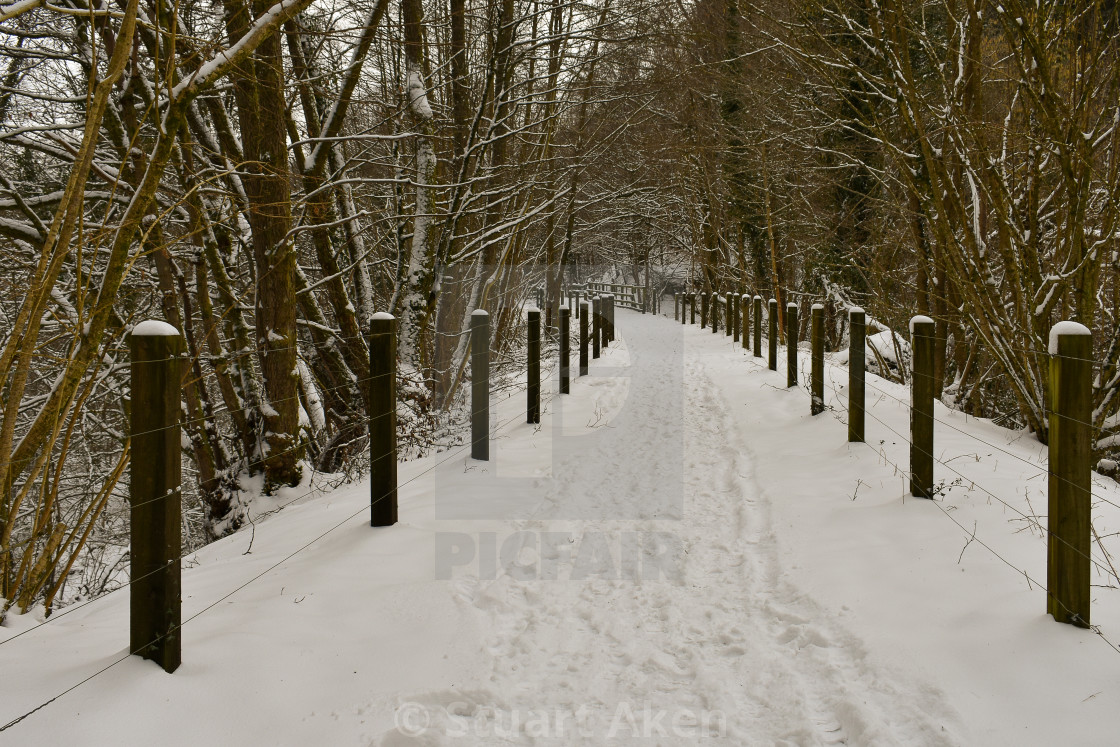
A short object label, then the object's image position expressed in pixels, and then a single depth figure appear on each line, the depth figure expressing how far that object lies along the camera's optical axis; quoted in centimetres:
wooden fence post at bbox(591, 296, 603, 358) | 1532
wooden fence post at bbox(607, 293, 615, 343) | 1870
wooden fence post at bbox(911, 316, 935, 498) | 456
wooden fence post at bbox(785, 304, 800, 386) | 895
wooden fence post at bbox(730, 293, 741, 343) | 1644
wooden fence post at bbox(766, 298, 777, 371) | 1134
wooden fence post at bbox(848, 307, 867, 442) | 604
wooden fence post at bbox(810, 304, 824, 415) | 732
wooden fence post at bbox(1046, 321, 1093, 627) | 287
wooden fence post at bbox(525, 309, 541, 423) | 765
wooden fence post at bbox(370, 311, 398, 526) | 423
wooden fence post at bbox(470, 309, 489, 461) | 622
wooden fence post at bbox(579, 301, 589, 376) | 1226
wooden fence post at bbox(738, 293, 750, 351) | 1498
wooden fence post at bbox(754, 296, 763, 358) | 1310
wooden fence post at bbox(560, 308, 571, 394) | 963
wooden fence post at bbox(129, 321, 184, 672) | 257
